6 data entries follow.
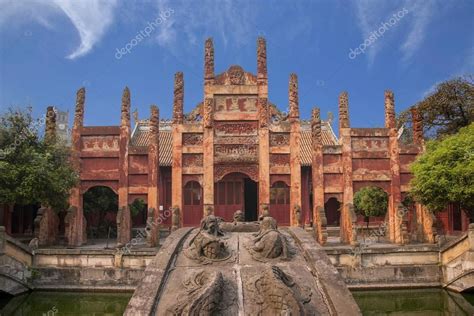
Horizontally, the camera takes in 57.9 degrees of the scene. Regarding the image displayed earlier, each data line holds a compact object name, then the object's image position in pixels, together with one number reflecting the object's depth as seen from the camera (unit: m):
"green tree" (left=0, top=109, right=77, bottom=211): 15.27
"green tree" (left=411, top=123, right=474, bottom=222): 15.61
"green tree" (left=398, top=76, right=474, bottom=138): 22.72
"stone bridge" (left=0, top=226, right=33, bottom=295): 12.98
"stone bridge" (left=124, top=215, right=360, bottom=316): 5.23
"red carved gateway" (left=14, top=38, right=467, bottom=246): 19.59
